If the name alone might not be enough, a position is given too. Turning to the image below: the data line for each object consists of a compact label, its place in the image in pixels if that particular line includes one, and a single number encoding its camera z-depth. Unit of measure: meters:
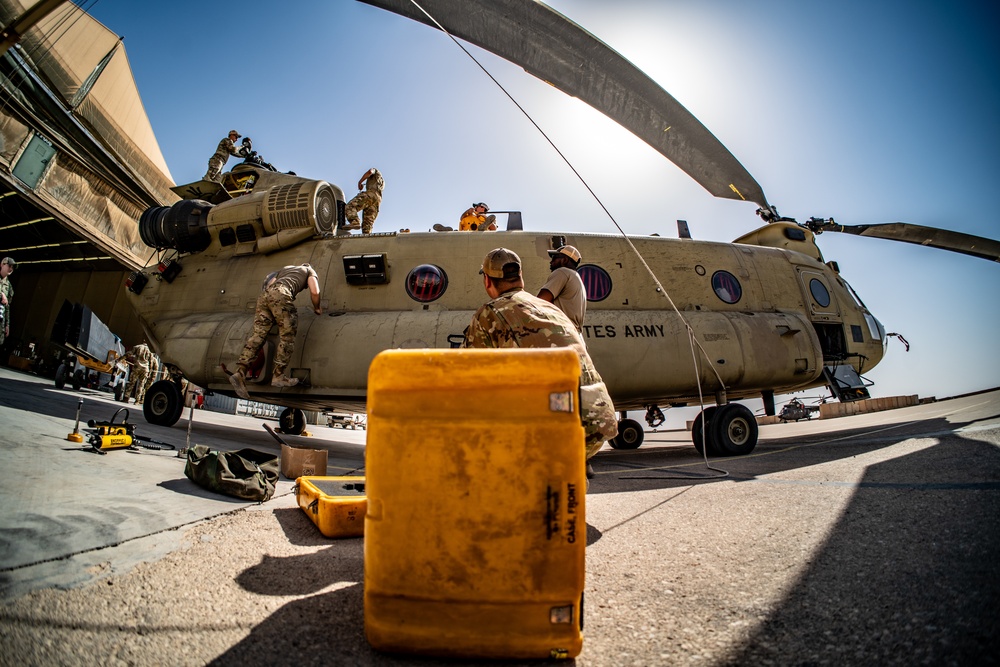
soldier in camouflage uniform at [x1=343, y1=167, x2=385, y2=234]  6.68
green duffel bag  2.35
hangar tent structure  11.34
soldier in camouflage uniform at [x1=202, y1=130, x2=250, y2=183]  8.06
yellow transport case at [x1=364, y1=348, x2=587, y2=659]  0.95
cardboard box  3.11
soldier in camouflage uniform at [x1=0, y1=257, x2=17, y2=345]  5.55
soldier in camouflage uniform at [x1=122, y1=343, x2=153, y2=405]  10.13
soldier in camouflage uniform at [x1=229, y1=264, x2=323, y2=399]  4.55
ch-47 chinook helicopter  4.62
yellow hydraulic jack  2.78
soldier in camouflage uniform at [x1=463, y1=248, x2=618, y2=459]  1.56
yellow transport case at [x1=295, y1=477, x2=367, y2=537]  1.89
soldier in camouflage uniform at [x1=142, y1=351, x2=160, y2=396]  11.19
